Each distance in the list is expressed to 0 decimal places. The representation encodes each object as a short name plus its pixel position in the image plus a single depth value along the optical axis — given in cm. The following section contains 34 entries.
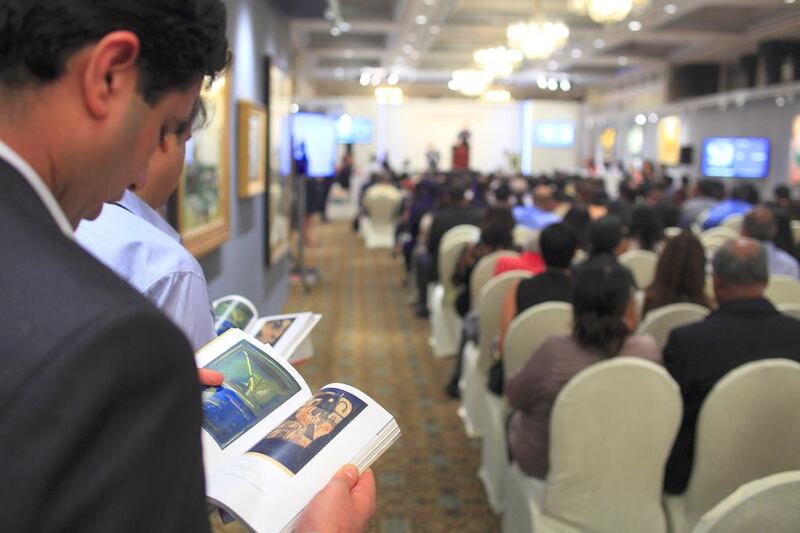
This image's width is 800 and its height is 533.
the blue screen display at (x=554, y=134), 2384
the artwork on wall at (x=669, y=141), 1858
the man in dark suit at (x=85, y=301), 49
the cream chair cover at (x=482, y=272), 489
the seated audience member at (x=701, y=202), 926
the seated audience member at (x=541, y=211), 705
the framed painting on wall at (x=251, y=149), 534
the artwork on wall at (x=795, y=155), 1414
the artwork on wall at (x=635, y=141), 2072
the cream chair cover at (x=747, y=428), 227
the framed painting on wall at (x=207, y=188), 382
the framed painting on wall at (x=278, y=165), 669
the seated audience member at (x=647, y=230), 542
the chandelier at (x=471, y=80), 1758
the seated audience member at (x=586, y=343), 260
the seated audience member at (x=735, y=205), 827
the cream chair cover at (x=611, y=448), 234
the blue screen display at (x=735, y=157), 1552
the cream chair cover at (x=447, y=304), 588
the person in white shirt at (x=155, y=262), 137
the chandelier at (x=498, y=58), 1379
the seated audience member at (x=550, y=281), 366
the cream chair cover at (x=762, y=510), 145
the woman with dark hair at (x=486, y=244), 527
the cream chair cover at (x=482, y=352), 406
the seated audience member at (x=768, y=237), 494
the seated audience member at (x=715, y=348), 255
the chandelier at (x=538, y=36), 1057
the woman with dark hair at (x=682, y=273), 363
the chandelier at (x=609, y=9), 832
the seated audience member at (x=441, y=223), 691
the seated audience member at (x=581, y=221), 544
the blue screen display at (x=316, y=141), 845
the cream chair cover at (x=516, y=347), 319
